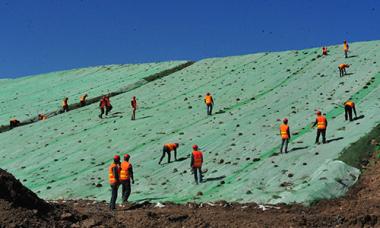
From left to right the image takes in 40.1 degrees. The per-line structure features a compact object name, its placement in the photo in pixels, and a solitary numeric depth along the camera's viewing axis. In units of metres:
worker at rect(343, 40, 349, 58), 34.72
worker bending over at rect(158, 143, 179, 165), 19.31
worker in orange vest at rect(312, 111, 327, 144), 18.05
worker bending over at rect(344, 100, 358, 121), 20.29
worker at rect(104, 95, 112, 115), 29.87
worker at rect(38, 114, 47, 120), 32.88
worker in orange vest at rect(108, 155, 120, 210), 14.49
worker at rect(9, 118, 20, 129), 31.84
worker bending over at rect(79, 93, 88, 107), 34.75
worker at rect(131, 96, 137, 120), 28.00
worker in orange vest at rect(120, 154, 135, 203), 15.20
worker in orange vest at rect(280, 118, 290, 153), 17.84
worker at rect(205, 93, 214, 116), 26.25
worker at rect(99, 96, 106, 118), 29.86
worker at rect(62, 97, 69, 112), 33.70
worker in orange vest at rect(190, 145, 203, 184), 16.55
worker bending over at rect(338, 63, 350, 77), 29.62
